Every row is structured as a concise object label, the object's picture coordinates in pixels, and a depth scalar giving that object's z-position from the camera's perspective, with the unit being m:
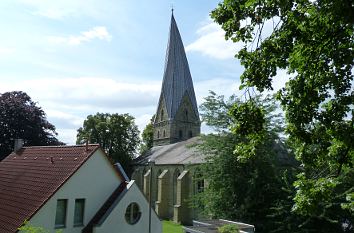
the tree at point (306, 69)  6.27
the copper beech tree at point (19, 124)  34.12
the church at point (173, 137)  39.01
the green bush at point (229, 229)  16.56
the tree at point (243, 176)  23.06
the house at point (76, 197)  15.95
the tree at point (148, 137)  68.69
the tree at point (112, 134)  50.25
